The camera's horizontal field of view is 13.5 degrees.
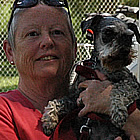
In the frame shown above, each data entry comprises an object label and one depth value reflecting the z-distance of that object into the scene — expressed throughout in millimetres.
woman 1398
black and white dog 1397
